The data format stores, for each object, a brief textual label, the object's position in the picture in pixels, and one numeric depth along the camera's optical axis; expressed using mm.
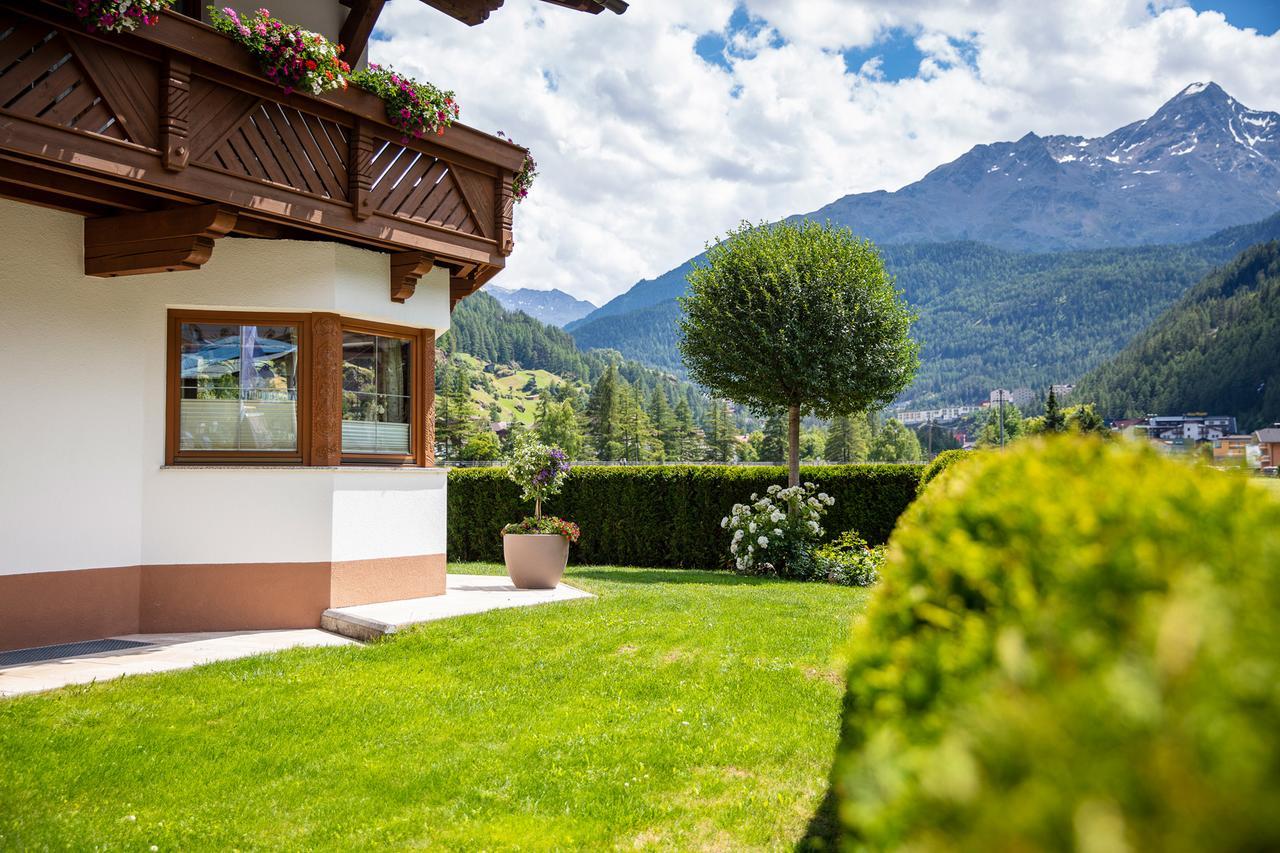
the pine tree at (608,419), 122250
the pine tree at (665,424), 138000
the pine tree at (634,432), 122812
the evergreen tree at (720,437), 130750
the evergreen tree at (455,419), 113062
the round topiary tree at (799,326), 17906
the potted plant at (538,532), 11102
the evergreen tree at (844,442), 115750
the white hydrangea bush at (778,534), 14570
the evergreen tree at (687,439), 135875
